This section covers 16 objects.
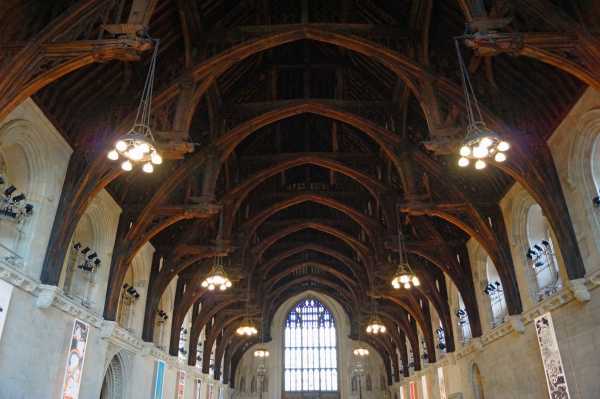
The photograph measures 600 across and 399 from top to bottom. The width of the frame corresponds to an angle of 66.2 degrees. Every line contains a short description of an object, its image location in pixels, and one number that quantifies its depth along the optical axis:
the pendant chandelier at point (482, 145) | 7.87
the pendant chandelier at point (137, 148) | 7.77
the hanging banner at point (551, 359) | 11.87
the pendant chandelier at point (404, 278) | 14.94
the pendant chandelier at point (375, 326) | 22.51
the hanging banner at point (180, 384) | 22.14
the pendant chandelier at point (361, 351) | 29.86
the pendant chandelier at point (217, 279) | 15.09
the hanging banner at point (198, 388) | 25.74
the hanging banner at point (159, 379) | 18.67
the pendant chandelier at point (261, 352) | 31.36
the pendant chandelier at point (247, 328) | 22.38
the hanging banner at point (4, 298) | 9.73
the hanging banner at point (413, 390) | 27.91
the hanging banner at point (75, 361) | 12.27
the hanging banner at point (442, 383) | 22.25
